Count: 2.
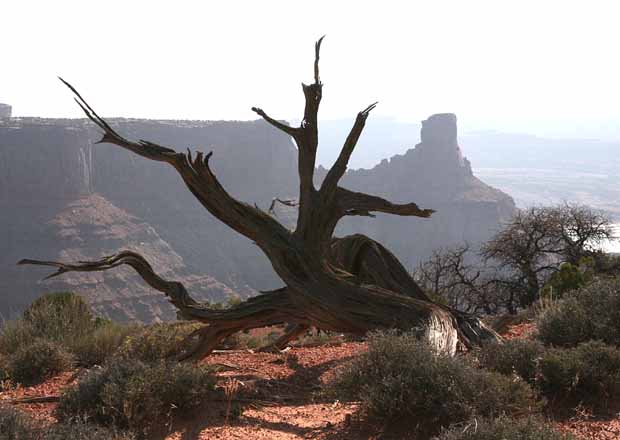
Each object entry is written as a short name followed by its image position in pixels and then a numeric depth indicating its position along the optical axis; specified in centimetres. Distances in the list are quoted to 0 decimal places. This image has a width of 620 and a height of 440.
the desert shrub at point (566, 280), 1528
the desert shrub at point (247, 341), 1177
